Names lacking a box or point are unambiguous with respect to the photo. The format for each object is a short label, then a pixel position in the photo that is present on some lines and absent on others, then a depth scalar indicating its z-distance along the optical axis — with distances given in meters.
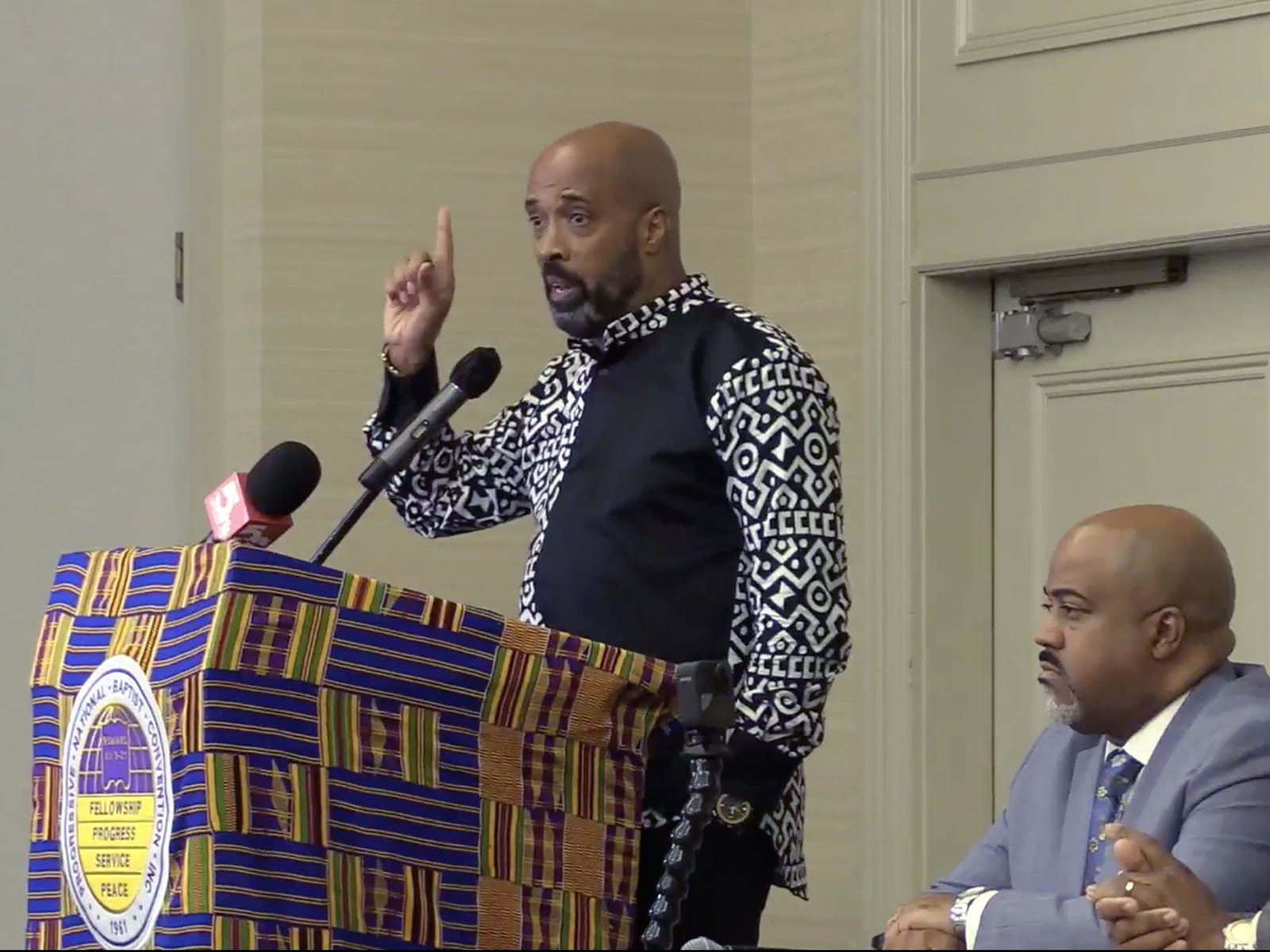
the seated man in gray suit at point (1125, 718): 4.91
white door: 8.50
